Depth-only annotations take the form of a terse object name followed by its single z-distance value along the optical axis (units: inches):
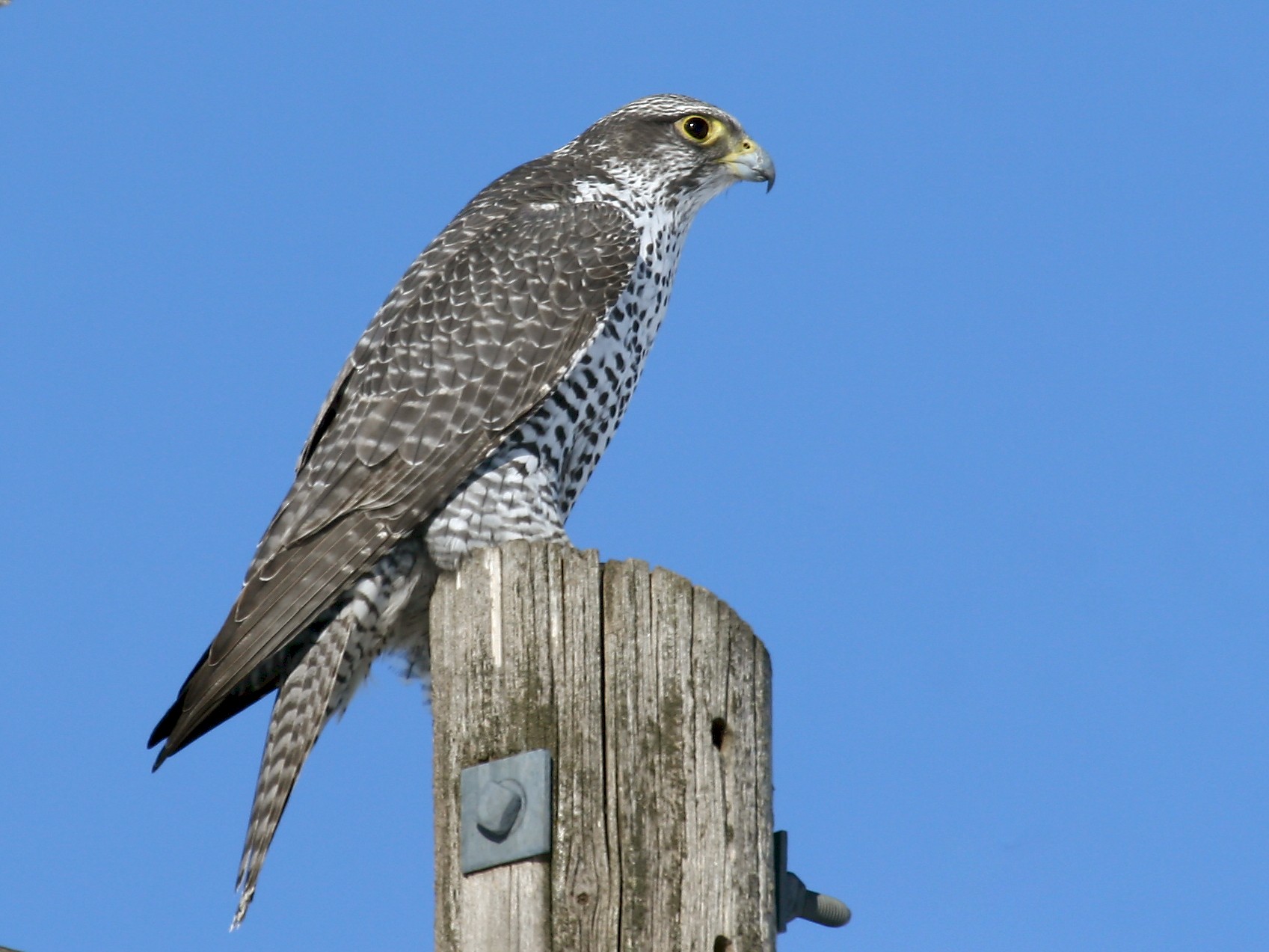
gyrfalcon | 377.4
